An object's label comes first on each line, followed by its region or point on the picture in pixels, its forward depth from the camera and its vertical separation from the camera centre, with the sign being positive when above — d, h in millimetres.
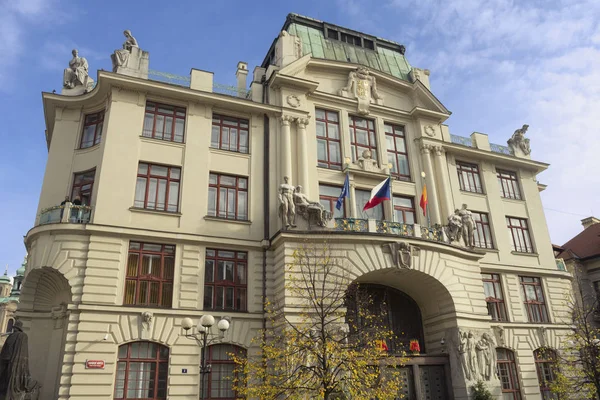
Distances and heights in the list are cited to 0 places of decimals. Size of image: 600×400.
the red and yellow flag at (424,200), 26828 +10222
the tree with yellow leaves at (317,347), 16484 +2055
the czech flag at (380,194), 24016 +9521
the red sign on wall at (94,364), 19266 +1920
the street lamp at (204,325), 15228 +2617
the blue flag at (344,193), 24266 +9889
